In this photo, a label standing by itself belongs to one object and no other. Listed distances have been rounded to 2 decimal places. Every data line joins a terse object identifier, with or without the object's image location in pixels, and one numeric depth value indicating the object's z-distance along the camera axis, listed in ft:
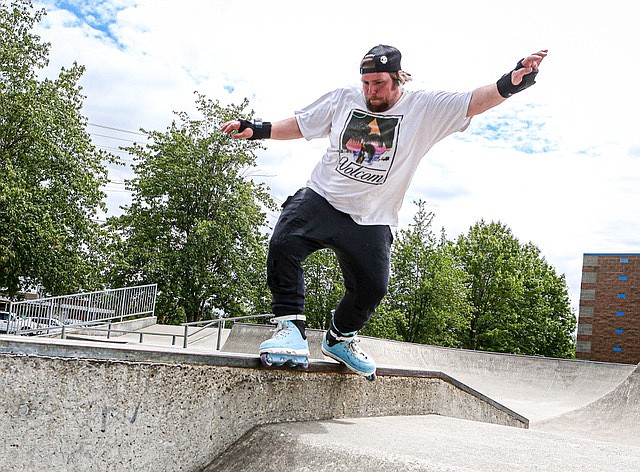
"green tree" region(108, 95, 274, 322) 87.81
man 9.87
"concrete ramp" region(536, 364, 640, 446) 27.32
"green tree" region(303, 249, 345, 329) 91.40
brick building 99.66
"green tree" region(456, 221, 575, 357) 119.44
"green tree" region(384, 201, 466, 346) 98.48
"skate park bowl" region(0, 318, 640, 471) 6.90
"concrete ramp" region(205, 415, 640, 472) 7.11
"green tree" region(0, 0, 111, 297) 66.33
